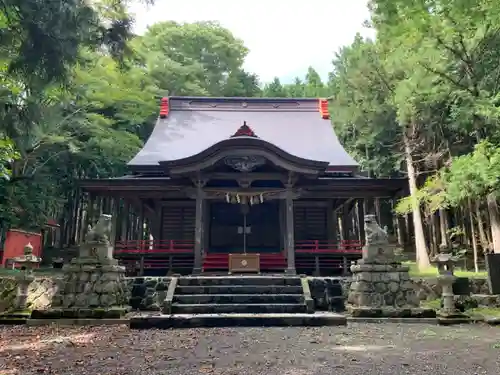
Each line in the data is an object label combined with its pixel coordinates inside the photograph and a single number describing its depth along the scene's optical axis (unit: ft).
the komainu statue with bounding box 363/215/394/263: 25.75
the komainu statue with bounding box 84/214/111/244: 26.27
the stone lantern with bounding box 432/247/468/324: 23.36
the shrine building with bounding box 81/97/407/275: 38.29
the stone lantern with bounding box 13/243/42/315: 25.88
